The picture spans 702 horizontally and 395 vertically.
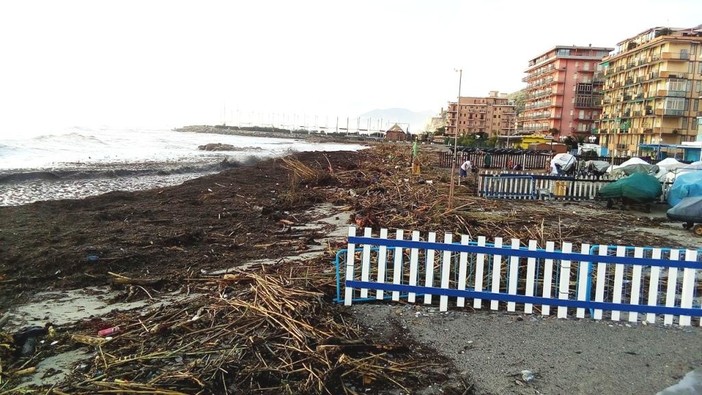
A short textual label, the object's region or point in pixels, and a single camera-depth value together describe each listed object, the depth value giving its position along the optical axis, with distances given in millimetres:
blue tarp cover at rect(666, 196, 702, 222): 12719
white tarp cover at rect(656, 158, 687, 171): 21695
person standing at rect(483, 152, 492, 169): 38116
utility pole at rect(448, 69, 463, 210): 12023
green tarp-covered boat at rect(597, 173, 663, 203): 17016
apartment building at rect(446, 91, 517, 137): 163000
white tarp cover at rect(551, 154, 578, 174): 25391
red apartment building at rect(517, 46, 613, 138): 115375
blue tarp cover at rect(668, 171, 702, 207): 15852
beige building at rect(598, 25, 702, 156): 82688
